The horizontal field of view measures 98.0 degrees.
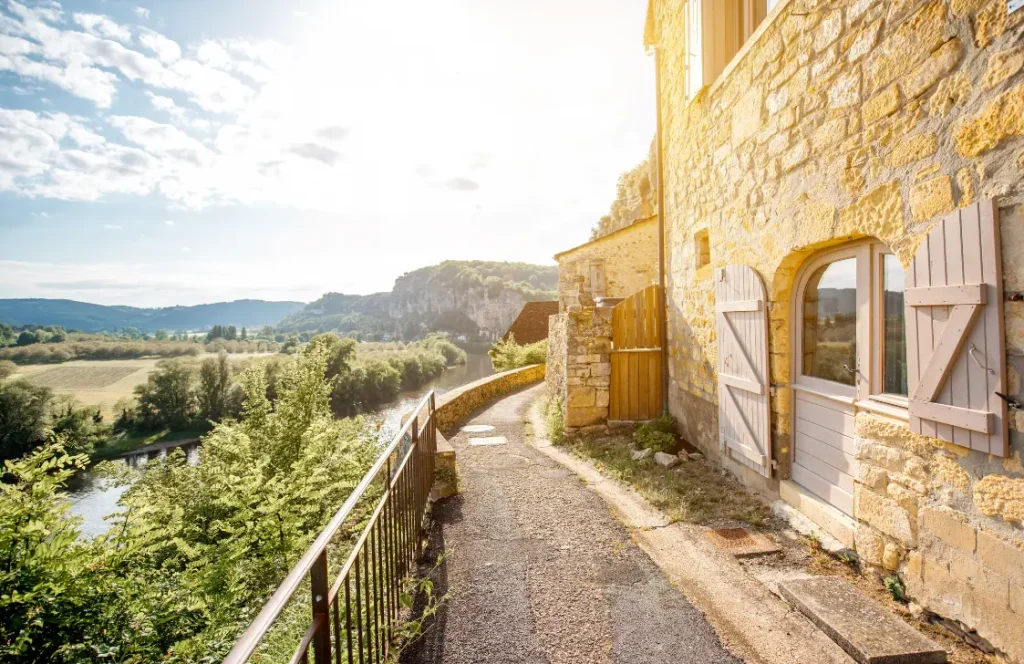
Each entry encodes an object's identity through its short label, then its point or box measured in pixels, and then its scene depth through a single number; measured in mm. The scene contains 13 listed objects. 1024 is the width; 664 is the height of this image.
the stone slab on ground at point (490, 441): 6922
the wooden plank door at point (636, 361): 6953
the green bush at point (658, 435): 5730
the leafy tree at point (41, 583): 2381
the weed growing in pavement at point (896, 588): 2643
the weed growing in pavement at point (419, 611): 2352
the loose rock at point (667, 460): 5188
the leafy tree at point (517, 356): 15648
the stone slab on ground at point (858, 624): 2152
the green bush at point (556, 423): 6953
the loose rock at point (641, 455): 5516
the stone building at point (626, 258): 13242
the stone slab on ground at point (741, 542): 3266
